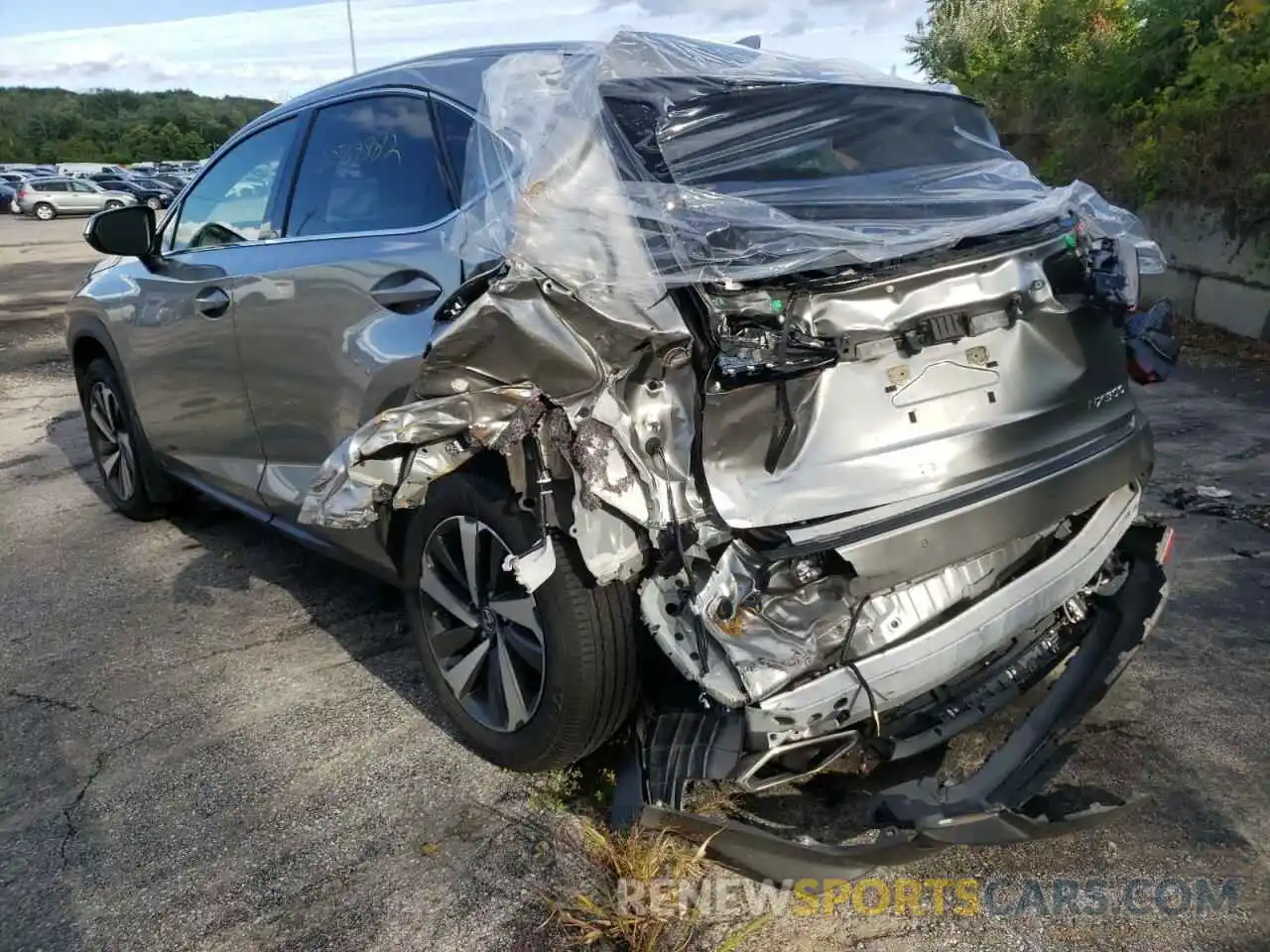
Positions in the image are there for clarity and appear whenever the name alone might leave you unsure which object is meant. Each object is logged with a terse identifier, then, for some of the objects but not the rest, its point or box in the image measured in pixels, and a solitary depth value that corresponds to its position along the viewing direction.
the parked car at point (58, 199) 37.50
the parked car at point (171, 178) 46.42
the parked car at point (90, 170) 47.86
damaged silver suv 2.34
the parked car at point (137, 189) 41.88
